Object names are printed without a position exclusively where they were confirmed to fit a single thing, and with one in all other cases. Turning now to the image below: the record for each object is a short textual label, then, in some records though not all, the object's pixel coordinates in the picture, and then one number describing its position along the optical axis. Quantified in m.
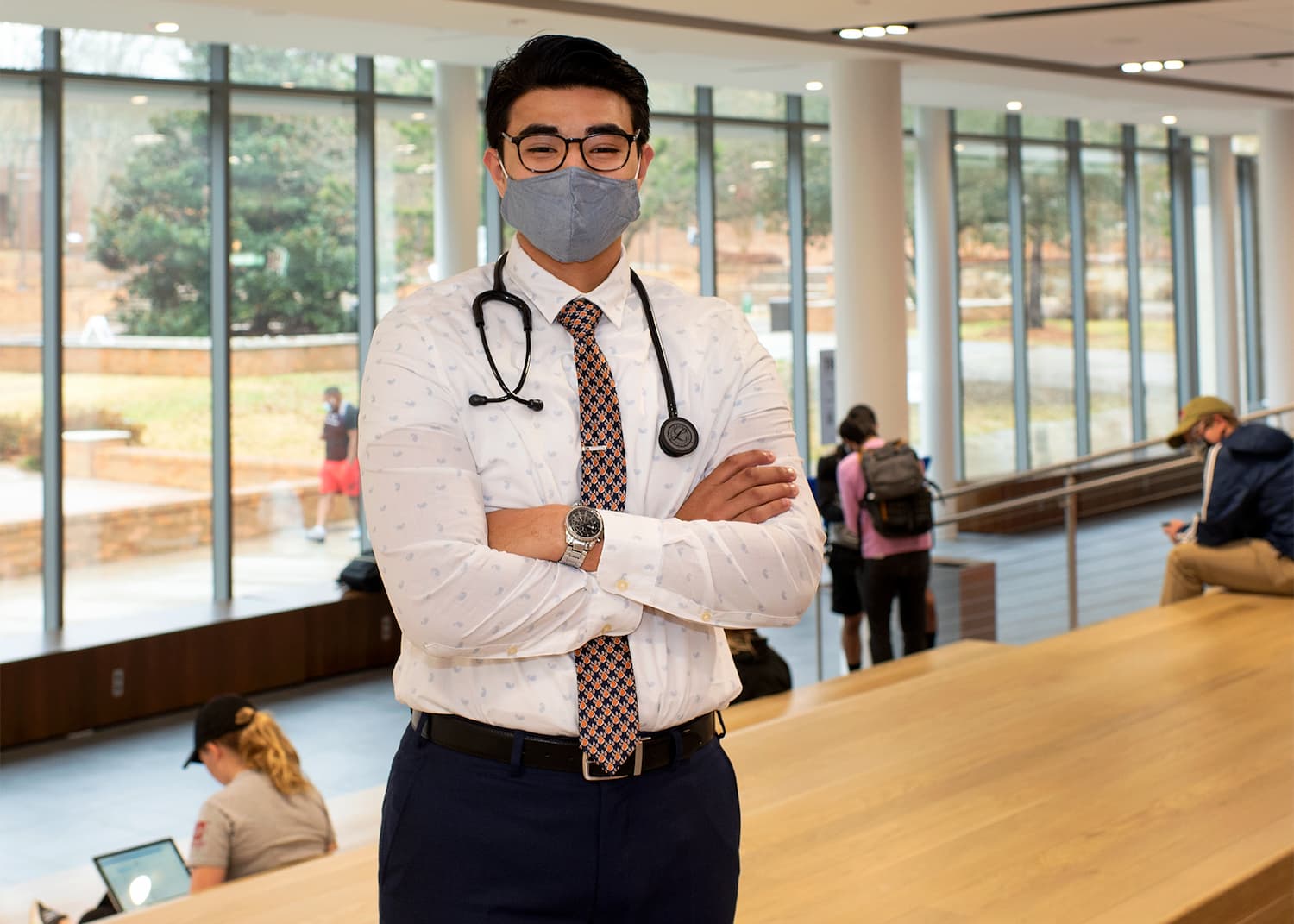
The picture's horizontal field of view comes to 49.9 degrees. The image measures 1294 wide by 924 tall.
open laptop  4.36
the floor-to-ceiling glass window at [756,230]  13.98
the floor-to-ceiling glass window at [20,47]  9.23
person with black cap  4.38
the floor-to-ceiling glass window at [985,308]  16.25
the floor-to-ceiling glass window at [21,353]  9.40
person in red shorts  11.18
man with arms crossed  1.79
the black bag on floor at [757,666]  5.70
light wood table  3.29
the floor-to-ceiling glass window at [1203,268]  19.39
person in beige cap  6.70
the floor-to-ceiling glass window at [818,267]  14.64
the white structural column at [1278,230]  15.46
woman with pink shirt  7.91
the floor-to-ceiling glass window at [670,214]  13.50
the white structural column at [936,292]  14.94
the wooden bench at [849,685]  5.73
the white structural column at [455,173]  11.26
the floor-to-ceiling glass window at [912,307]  15.26
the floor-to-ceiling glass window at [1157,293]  18.72
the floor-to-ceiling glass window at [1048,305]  16.98
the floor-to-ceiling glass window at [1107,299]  17.89
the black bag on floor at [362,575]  10.18
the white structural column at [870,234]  10.84
